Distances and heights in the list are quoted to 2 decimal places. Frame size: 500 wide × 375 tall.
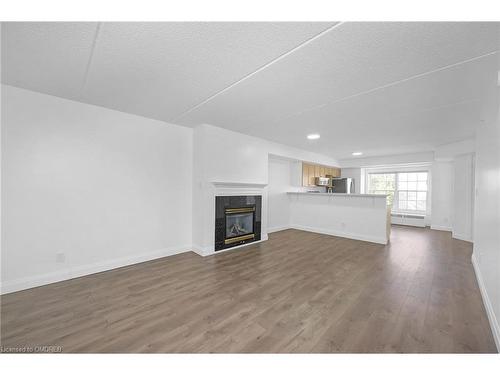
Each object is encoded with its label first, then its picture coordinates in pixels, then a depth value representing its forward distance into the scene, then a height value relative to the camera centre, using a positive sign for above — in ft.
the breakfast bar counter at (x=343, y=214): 14.39 -2.44
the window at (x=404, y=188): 21.94 -0.12
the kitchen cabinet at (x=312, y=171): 20.57 +1.69
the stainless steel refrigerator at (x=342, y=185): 23.80 +0.17
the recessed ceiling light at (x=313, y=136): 13.99 +3.72
